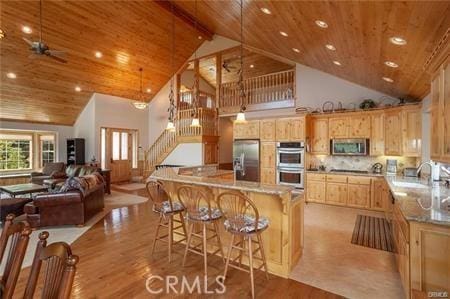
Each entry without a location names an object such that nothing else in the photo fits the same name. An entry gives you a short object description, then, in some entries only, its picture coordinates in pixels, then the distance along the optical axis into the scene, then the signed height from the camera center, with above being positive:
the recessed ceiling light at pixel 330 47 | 3.96 +1.77
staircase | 8.90 +0.60
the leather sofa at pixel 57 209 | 4.53 -1.19
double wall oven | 6.38 -0.40
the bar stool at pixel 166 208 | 3.27 -0.85
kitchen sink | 3.58 -0.59
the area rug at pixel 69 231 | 3.63 -1.57
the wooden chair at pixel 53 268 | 0.99 -0.58
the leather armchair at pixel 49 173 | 7.76 -0.83
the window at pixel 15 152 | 8.44 -0.09
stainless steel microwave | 5.88 +0.05
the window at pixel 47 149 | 9.39 +0.02
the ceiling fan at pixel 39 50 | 4.05 +1.78
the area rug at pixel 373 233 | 3.76 -1.53
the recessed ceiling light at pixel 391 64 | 3.51 +1.31
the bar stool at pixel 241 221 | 2.50 -0.83
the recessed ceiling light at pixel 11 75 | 6.74 +2.18
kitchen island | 2.84 -0.87
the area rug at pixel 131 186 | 8.93 -1.49
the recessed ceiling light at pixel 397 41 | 2.64 +1.26
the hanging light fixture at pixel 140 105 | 7.54 +1.46
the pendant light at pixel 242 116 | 3.79 +0.55
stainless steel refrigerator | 7.12 -0.33
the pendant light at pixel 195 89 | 8.38 +2.39
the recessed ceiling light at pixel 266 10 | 3.67 +2.24
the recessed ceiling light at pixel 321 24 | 3.16 +1.74
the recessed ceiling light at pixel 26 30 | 5.76 +3.01
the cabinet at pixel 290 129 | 6.38 +0.58
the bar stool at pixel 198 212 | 2.88 -0.82
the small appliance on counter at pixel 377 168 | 5.82 -0.48
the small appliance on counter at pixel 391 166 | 5.60 -0.42
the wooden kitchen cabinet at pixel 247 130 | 7.16 +0.60
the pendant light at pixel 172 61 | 5.04 +3.58
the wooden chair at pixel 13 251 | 1.33 -0.62
